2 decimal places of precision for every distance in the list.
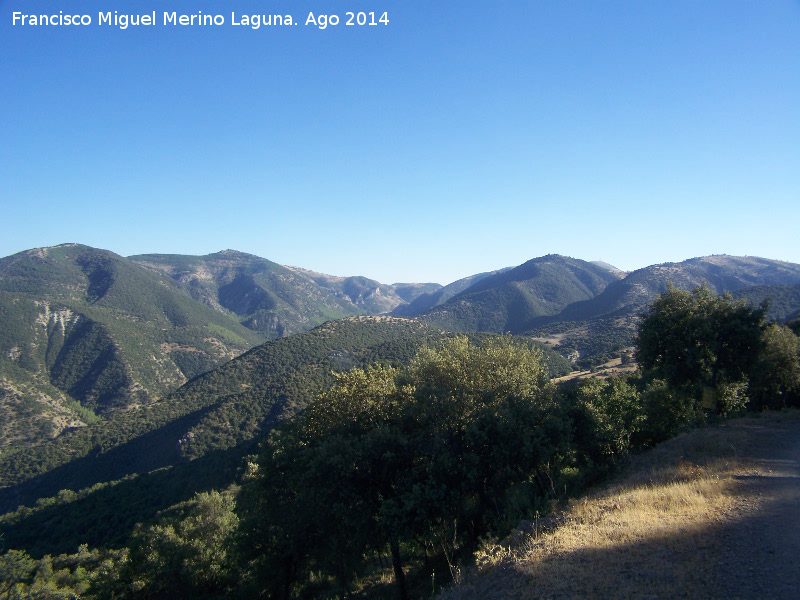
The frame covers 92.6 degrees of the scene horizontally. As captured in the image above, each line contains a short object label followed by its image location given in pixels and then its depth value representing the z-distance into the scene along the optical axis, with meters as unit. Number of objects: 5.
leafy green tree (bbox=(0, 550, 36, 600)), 31.52
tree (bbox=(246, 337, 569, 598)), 14.89
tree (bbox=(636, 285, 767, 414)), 22.80
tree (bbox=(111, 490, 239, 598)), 25.89
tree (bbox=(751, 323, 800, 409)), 25.30
